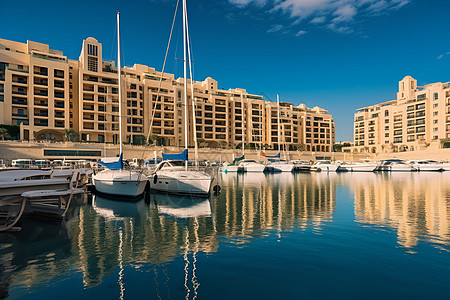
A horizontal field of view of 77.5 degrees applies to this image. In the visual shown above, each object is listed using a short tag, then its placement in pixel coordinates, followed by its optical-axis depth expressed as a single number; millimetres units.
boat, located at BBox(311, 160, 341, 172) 63312
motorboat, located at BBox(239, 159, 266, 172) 57781
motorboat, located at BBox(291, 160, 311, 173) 67000
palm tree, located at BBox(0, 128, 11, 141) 58000
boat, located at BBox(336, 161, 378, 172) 60969
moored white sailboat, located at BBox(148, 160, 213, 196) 22672
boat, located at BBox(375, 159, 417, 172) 60312
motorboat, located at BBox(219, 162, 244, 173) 59109
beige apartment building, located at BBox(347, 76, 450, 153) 92062
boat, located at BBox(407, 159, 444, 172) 58219
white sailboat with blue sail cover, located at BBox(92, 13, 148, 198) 21703
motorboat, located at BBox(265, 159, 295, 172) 61156
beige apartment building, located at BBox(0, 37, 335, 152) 67812
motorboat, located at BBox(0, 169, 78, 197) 11836
